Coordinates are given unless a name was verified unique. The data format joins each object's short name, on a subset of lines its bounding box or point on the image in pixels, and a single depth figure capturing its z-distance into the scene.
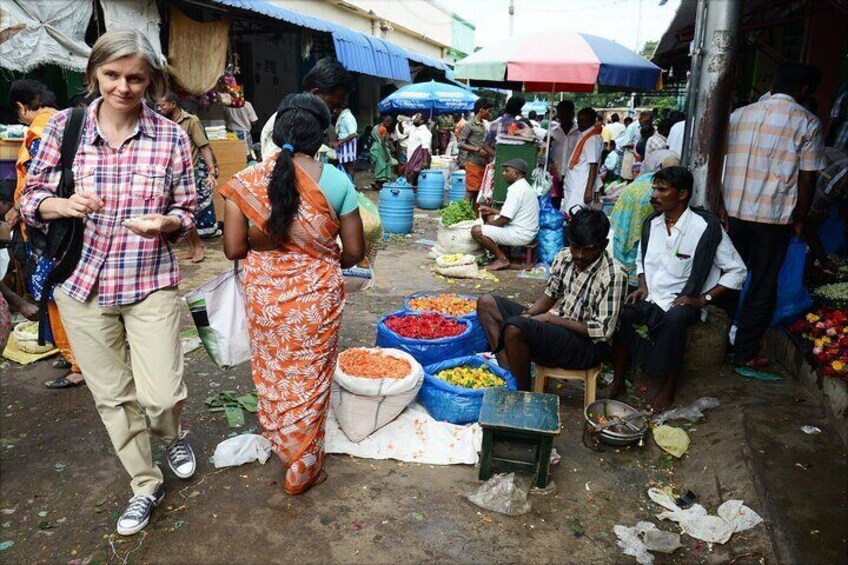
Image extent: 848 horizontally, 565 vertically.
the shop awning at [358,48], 8.80
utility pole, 4.09
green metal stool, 3.11
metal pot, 3.59
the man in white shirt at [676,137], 7.11
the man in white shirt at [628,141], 14.09
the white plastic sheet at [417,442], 3.47
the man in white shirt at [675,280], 3.91
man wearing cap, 7.28
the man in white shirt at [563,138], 8.55
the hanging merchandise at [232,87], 9.23
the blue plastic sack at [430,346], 4.10
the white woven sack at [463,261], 7.27
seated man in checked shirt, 3.75
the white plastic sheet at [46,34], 5.41
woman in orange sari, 2.75
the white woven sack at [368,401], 3.47
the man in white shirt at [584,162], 7.96
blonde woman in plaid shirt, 2.48
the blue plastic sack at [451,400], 3.65
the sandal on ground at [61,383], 4.21
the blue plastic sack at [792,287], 4.37
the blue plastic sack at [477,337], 4.48
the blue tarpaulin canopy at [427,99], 15.54
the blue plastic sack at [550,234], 7.75
